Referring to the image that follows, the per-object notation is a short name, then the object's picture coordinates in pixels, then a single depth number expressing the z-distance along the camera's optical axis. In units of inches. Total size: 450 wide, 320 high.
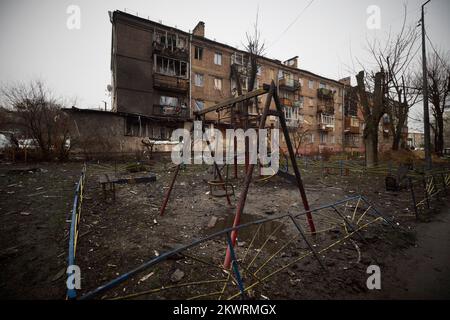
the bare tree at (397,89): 527.5
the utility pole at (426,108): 387.5
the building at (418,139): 3628.9
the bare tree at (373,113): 541.0
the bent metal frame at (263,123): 102.6
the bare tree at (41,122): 529.7
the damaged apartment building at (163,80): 706.8
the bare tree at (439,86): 713.6
